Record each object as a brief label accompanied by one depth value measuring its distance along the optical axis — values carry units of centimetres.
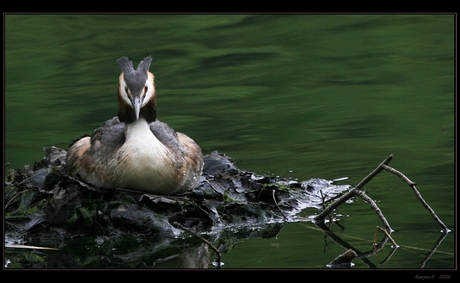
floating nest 1816
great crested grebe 1884
